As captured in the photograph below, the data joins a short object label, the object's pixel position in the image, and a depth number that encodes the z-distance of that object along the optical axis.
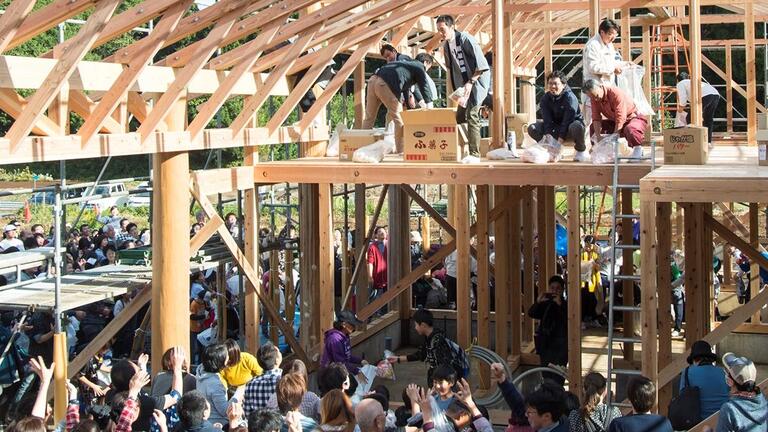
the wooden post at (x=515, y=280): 12.69
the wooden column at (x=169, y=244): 9.37
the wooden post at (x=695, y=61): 10.61
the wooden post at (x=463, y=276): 10.57
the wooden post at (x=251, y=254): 10.95
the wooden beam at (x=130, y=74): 7.94
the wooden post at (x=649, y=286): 8.28
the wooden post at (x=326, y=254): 11.07
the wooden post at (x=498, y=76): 10.69
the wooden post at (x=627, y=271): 12.35
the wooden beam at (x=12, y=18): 6.55
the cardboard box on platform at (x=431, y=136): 10.57
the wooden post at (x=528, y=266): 13.38
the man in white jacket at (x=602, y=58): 10.40
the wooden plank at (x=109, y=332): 9.62
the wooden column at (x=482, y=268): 10.67
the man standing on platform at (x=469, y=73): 10.80
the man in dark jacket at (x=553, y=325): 10.85
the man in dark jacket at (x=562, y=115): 10.21
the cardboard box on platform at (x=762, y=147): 8.93
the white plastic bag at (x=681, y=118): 13.68
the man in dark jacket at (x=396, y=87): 11.33
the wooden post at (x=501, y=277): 11.59
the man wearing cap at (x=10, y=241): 14.66
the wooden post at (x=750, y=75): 13.89
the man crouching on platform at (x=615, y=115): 10.17
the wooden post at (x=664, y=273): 10.25
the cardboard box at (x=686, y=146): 9.39
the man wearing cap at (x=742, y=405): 6.10
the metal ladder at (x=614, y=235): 8.53
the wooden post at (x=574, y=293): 10.17
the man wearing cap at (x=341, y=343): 9.01
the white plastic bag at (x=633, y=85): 11.67
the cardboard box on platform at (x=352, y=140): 11.09
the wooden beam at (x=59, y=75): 7.16
